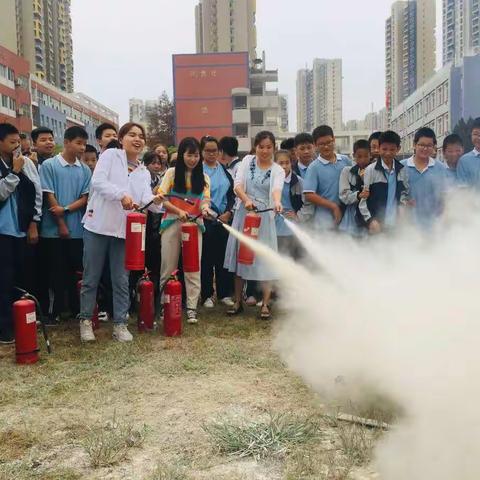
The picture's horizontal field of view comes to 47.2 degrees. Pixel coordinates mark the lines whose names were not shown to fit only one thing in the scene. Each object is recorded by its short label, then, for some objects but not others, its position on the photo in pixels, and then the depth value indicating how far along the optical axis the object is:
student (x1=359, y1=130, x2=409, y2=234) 5.95
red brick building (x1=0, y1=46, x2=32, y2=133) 46.19
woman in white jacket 5.32
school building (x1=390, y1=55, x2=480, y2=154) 50.97
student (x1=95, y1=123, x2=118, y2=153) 6.45
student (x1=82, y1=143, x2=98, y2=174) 7.46
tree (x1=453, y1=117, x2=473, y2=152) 29.08
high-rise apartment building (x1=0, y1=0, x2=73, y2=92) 67.28
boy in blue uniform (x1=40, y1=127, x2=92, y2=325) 6.02
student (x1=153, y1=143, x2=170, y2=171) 7.71
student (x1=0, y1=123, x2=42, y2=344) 5.39
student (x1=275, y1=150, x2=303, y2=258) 6.71
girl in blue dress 6.27
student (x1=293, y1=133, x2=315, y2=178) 7.07
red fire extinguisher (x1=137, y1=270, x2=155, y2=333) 5.84
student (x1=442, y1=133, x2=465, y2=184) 6.93
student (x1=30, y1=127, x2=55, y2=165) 6.44
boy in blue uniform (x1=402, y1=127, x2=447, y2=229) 6.00
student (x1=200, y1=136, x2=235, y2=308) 7.00
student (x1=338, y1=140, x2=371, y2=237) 6.11
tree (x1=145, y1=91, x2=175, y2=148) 49.28
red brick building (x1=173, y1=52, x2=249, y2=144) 54.31
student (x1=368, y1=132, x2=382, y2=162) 6.85
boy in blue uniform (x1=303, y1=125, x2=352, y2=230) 6.33
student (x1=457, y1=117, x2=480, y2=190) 6.28
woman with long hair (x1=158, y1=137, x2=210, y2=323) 6.12
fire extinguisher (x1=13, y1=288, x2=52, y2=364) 4.77
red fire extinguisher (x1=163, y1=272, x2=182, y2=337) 5.64
